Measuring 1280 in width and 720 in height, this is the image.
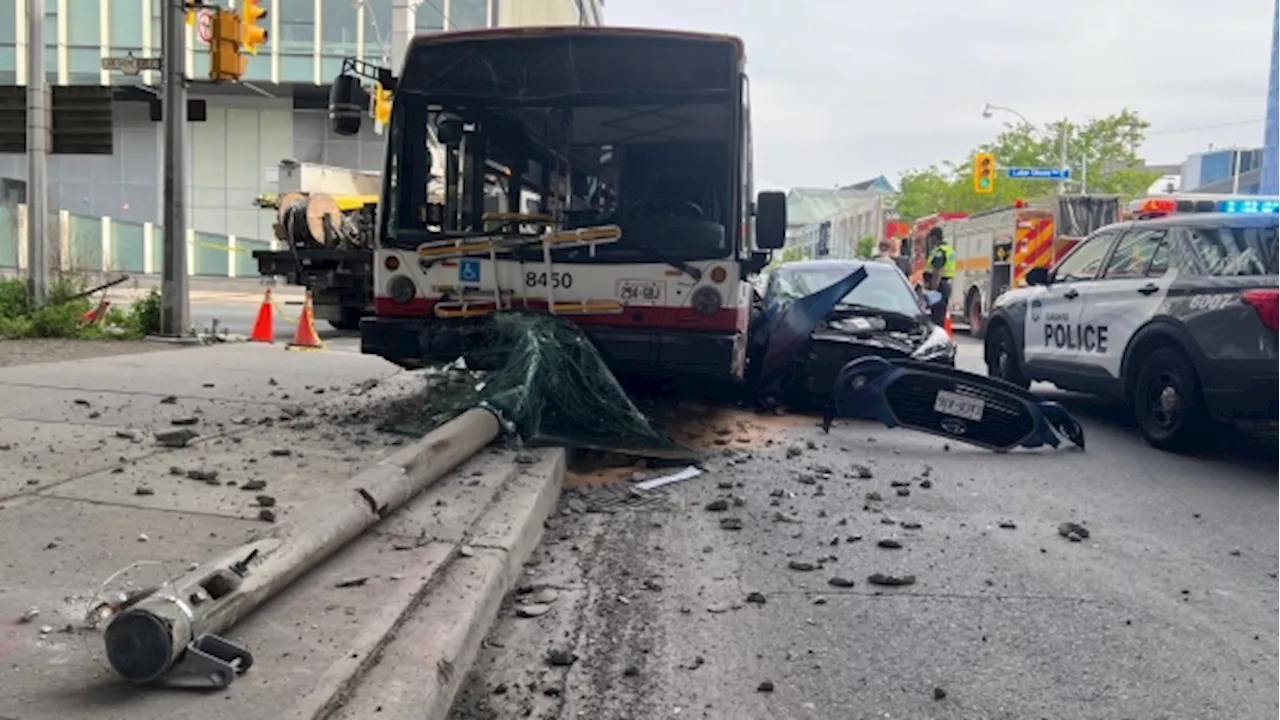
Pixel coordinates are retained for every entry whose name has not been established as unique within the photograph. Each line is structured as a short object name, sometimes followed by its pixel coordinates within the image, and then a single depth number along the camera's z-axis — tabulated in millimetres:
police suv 7828
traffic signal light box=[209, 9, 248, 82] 13180
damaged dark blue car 8641
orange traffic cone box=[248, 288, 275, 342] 14680
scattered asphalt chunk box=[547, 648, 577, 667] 3924
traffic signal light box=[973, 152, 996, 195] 37750
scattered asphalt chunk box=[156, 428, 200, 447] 6438
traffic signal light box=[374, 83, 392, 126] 14609
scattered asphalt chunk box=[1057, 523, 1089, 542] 5917
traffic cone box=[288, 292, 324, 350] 13867
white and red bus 7750
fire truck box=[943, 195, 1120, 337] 22547
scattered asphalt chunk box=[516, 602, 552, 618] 4461
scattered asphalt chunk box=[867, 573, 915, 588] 4996
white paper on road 6953
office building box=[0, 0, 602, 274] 39844
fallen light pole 3045
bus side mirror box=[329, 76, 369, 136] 7789
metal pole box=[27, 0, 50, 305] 13781
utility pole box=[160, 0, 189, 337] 13461
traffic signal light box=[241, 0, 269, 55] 15836
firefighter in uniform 16156
